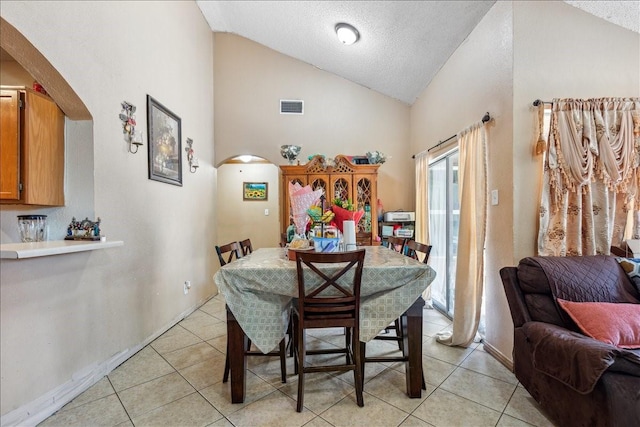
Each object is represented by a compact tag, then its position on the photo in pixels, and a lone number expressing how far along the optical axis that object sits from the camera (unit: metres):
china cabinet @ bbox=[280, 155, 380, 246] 3.85
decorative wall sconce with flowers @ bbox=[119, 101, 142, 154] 2.36
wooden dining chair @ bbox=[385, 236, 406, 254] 2.47
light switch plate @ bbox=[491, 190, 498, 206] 2.23
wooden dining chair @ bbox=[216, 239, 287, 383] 1.88
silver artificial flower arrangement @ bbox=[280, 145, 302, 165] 3.90
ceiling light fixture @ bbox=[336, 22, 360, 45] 3.10
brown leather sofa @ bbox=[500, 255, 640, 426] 1.20
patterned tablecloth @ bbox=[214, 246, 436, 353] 1.69
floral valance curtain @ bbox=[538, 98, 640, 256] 1.95
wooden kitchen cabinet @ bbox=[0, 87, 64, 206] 1.69
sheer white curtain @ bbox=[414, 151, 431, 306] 3.61
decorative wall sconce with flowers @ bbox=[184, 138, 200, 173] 3.49
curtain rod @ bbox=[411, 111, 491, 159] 2.26
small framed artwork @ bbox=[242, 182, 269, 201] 5.04
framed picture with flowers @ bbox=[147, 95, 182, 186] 2.73
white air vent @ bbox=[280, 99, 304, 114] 4.28
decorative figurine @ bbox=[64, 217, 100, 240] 1.92
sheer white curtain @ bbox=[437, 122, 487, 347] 2.35
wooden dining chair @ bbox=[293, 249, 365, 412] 1.63
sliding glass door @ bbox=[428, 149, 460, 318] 3.17
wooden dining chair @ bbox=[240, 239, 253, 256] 2.65
